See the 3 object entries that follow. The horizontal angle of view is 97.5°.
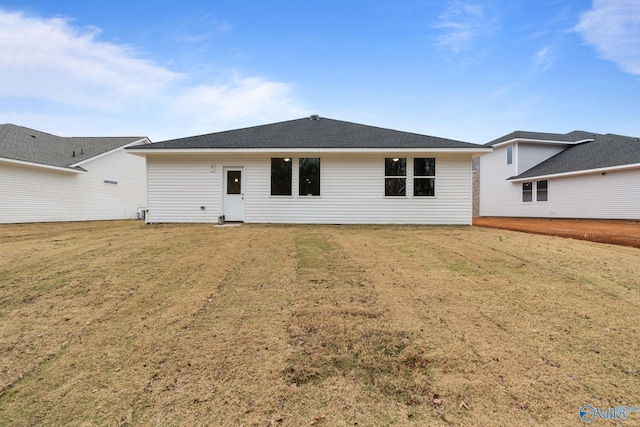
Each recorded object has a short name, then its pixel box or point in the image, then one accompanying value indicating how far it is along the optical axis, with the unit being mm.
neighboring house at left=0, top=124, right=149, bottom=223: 13430
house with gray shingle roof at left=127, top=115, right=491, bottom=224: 11414
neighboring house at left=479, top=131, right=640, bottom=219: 14609
